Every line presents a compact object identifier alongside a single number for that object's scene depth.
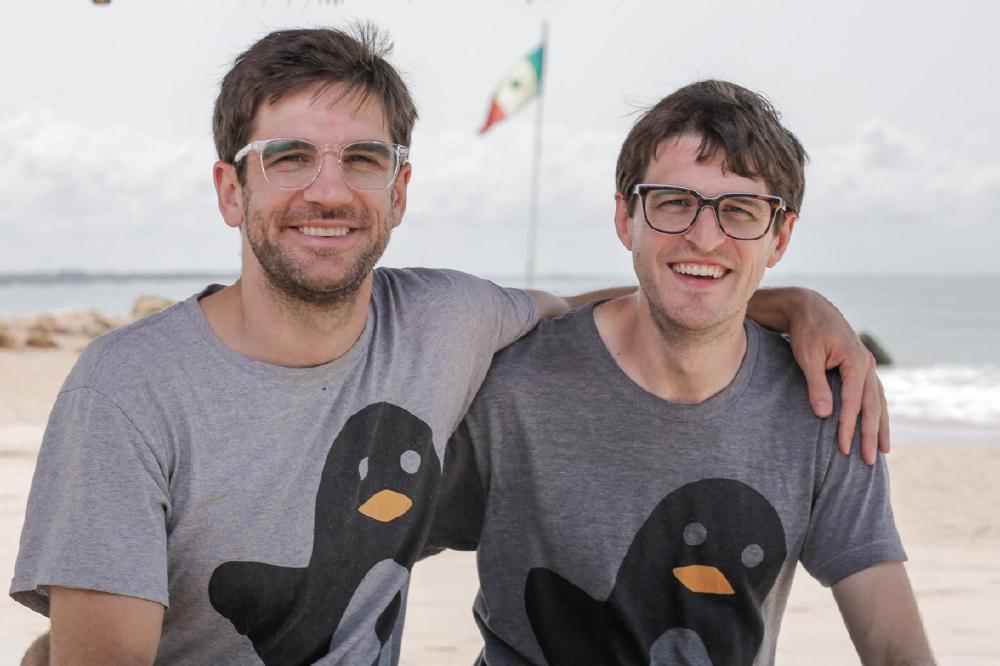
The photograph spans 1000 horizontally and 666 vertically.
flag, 17.81
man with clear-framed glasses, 1.98
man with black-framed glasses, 2.43
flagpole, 17.69
